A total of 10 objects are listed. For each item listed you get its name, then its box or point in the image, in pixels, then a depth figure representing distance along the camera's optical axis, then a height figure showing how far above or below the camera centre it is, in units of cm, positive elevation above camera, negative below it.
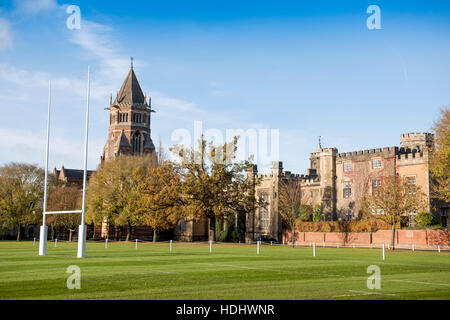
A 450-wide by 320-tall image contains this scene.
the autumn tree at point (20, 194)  6756 +261
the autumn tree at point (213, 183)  5309 +352
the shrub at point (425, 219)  5282 +12
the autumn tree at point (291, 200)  6092 +227
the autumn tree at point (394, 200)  4725 +179
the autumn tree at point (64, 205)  6888 +140
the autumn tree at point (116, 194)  6228 +262
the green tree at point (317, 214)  6662 +52
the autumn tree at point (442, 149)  4216 +582
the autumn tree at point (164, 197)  5403 +200
